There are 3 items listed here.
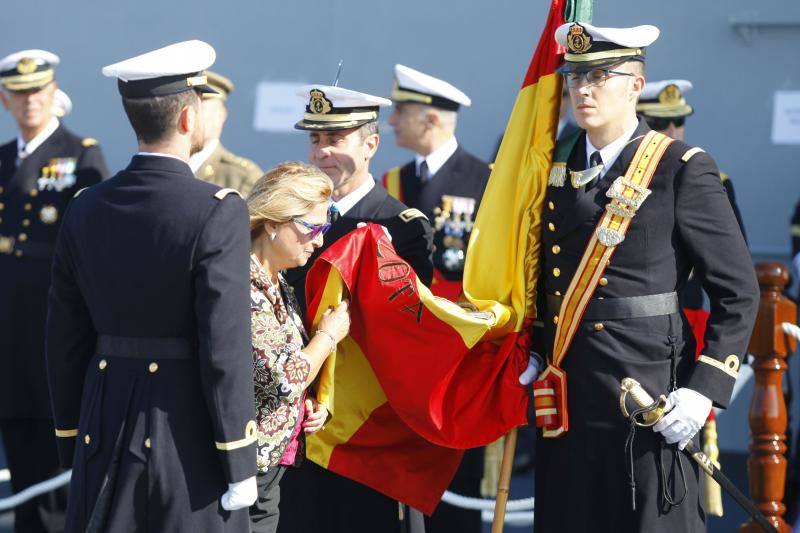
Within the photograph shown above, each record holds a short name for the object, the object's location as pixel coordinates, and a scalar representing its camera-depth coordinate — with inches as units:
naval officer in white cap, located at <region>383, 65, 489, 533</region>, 468.8
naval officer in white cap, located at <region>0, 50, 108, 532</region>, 469.1
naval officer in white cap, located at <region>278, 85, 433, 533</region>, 339.0
